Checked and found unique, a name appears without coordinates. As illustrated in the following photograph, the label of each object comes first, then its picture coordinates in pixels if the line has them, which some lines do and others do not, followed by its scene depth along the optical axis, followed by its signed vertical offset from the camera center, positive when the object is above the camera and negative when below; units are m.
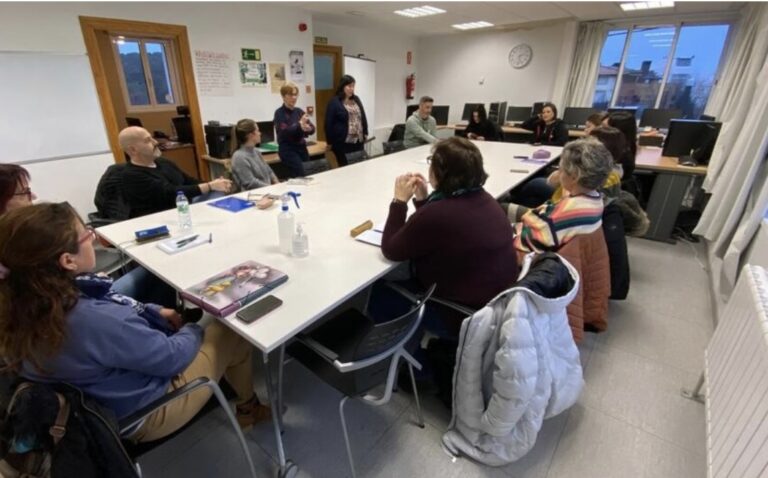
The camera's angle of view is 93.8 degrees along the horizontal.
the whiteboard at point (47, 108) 3.29 -0.26
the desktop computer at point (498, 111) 7.17 -0.27
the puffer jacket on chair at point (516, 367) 1.21 -0.91
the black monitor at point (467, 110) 7.77 -0.30
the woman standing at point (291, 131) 3.87 -0.43
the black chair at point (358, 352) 1.12 -0.93
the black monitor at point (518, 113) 7.12 -0.30
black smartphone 1.11 -0.66
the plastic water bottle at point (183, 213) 1.75 -0.58
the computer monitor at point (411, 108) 7.75 -0.29
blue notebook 2.08 -0.65
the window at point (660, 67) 5.71 +0.57
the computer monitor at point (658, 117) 5.69 -0.20
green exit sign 4.84 +0.43
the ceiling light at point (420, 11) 5.46 +1.21
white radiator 0.99 -0.85
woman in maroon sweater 1.39 -0.51
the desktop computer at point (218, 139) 4.23 -0.58
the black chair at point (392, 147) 4.50 -0.63
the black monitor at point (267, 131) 4.75 -0.54
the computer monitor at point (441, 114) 7.95 -0.40
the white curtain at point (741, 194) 2.08 -0.53
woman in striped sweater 1.70 -0.46
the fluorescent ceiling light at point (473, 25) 6.57 +1.23
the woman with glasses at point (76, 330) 0.82 -0.56
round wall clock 7.07 +0.78
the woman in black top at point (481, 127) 5.27 -0.44
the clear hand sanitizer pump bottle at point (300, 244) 1.50 -0.60
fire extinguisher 8.51 +0.18
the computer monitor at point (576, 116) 6.27 -0.27
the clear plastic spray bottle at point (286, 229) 1.52 -0.55
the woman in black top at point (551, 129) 4.57 -0.36
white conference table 1.17 -0.66
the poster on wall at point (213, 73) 4.48 +0.15
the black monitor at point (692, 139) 3.56 -0.34
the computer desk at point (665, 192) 3.40 -0.80
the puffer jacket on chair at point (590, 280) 1.69 -0.87
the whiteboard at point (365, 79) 6.96 +0.24
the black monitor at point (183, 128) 4.55 -0.52
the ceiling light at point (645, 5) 4.89 +1.27
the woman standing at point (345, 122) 4.27 -0.36
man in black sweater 2.21 -0.58
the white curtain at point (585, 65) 6.26 +0.58
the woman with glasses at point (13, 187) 1.51 -0.43
